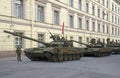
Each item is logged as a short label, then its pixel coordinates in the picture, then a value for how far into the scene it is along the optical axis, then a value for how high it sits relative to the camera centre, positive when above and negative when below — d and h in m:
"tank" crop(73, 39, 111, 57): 28.38 -1.05
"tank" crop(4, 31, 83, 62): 19.95 -0.88
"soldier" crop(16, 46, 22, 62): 21.06 -1.07
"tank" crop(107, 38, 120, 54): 37.01 -1.00
